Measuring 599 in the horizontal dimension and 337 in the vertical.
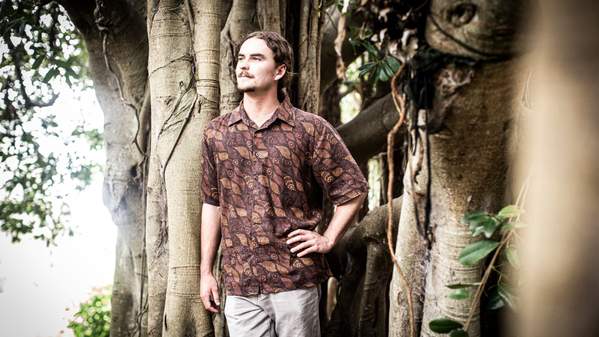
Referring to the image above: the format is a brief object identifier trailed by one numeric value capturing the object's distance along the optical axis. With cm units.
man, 233
